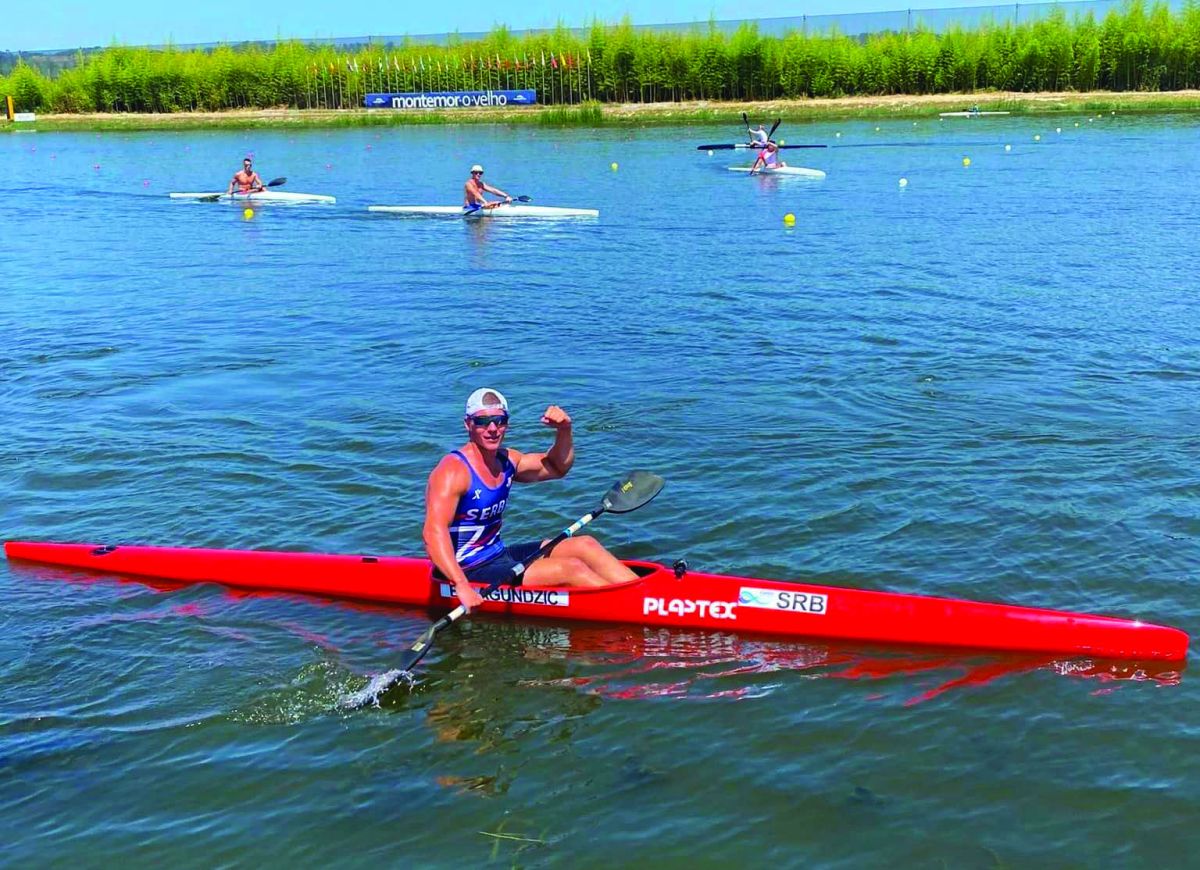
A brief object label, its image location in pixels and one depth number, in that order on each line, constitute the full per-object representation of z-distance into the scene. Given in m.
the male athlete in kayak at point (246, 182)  34.88
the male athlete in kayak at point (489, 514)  7.80
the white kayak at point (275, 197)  34.47
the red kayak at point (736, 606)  7.91
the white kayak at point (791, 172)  37.44
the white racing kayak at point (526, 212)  30.17
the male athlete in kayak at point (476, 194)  30.02
